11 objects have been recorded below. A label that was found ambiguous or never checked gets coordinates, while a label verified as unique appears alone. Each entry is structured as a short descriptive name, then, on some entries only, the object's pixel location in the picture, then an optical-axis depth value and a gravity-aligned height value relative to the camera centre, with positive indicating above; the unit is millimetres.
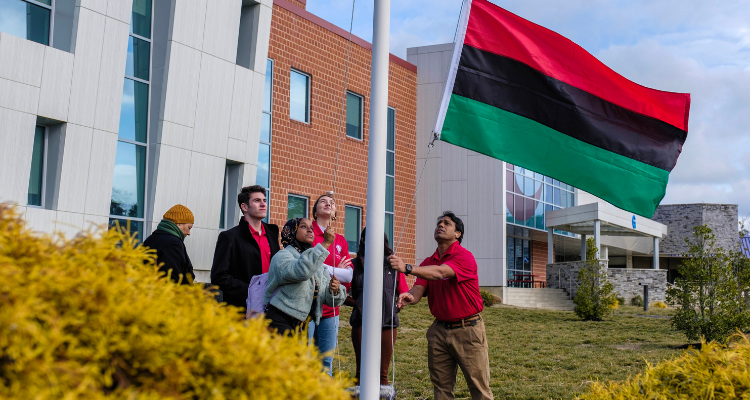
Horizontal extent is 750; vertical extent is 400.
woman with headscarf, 4602 -20
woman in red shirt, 5543 +63
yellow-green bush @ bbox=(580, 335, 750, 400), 3193 -409
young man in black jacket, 5395 +214
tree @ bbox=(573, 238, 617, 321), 19922 -150
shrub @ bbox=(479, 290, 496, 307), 22891 -413
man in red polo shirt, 5438 -304
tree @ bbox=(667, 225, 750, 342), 13609 +79
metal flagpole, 3850 +447
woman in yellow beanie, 5031 +248
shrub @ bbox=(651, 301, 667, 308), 29781 -451
